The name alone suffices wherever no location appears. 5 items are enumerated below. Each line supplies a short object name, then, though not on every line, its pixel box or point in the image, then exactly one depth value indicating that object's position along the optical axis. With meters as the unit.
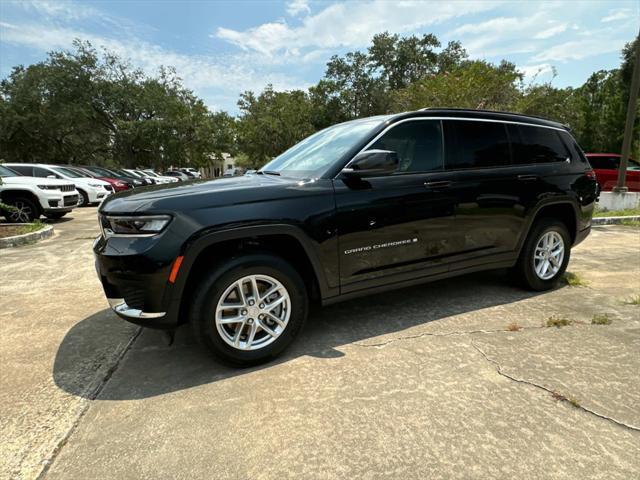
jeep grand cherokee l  2.66
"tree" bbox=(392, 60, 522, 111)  14.91
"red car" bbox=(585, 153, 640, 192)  13.59
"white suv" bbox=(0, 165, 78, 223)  9.48
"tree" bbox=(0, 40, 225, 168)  29.42
